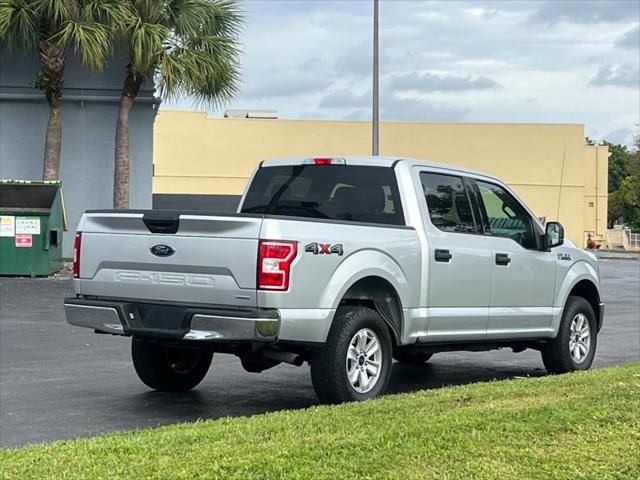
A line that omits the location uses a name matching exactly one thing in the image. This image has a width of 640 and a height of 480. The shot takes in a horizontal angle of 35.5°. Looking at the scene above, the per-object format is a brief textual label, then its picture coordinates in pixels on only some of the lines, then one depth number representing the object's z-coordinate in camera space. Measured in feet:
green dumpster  70.59
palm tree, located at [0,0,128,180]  74.54
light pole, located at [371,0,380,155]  73.87
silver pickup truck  23.50
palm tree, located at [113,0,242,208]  77.41
